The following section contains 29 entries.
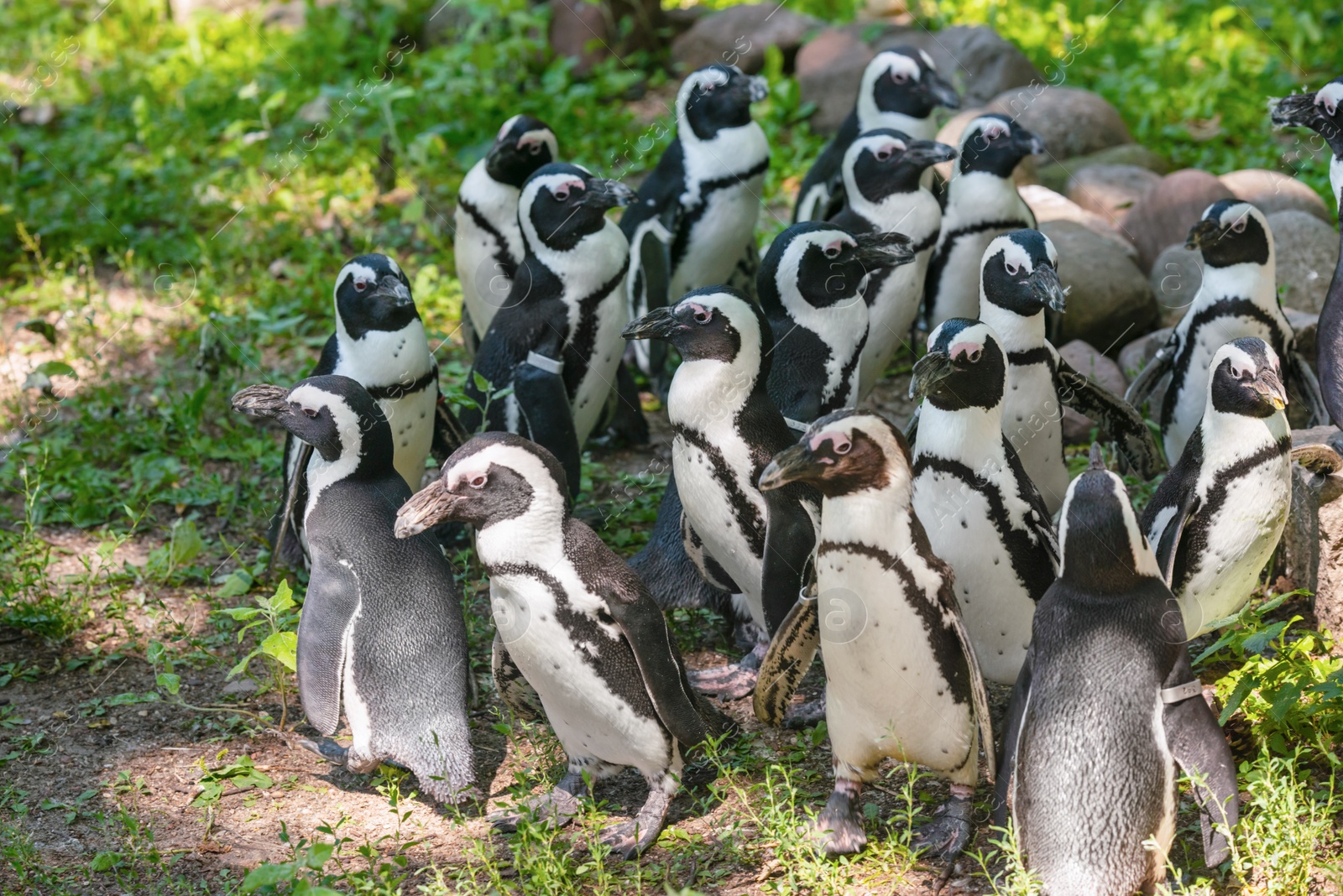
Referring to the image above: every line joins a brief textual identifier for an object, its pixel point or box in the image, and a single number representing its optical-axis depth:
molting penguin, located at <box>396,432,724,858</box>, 6.35
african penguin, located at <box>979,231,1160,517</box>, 8.36
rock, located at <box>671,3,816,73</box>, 17.22
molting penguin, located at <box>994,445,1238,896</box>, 5.57
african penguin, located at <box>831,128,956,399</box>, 10.17
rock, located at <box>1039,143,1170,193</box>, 13.90
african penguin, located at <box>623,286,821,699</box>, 7.36
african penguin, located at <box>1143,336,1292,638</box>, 7.13
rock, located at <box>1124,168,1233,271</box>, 12.34
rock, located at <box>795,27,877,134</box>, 16.14
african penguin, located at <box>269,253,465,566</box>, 8.62
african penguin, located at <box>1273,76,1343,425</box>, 8.12
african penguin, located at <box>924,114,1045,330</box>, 10.59
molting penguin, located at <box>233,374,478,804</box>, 6.86
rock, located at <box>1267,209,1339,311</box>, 11.40
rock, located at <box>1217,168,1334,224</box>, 12.42
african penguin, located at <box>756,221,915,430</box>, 8.45
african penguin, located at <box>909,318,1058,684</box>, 7.14
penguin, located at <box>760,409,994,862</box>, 5.97
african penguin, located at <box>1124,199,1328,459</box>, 8.68
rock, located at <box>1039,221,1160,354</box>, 11.38
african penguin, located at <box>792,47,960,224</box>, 11.91
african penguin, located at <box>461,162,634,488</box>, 9.40
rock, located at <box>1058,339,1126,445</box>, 10.45
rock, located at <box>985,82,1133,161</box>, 14.52
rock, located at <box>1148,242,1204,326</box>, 11.69
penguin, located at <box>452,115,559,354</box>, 10.88
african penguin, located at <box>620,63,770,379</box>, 11.61
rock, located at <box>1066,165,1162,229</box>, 13.22
